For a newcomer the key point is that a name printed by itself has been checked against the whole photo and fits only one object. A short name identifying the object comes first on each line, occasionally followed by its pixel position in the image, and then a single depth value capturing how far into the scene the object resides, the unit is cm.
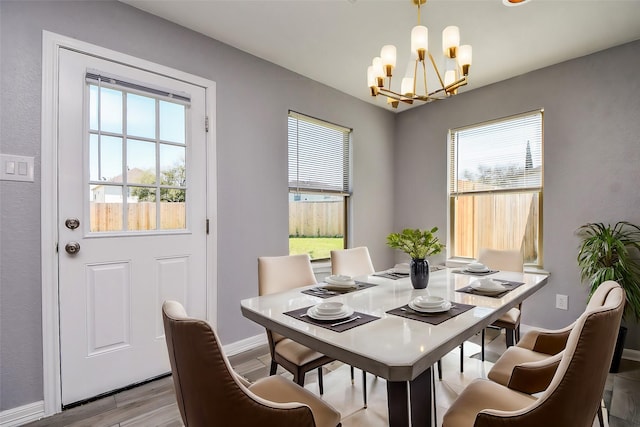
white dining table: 96
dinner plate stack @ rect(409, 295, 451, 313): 135
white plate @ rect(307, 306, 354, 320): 127
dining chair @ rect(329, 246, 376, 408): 246
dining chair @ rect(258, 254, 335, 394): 161
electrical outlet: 291
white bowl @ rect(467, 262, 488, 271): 232
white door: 195
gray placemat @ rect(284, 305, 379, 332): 120
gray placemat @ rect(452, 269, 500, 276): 229
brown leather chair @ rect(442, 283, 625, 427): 84
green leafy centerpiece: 183
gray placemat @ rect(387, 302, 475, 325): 128
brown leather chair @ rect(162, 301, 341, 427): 83
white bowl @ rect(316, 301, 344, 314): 130
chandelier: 174
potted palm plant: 237
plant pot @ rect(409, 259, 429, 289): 183
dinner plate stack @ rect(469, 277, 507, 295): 168
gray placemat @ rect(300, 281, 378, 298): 174
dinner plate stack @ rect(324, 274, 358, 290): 185
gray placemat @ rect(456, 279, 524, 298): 167
